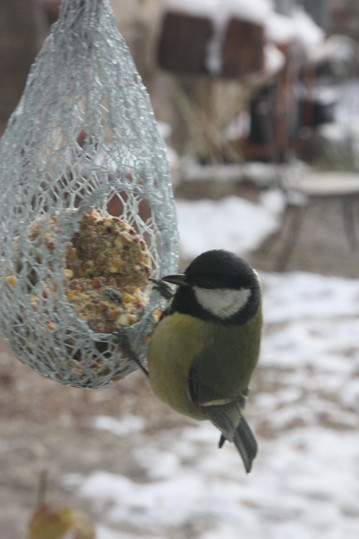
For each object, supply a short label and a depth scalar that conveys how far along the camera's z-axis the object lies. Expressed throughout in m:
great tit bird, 1.10
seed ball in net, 1.14
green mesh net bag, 1.13
